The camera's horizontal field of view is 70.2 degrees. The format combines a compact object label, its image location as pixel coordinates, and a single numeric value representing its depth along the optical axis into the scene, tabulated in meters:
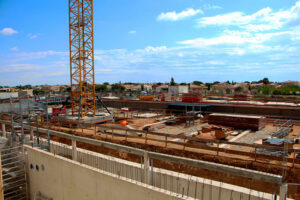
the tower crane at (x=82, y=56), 21.90
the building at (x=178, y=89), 49.10
